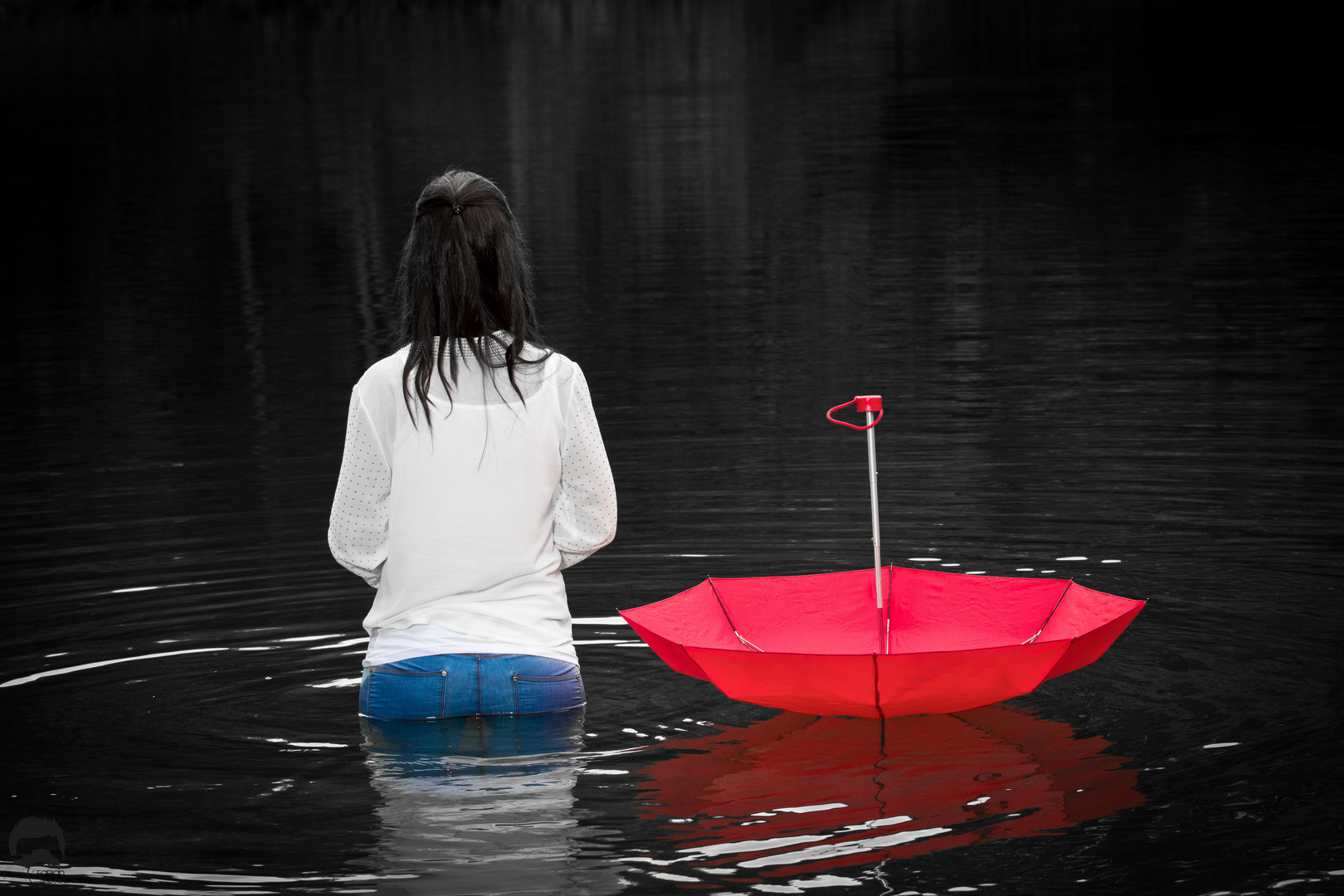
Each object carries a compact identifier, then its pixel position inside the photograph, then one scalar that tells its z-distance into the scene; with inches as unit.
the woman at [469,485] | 413.4
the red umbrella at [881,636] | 441.4
